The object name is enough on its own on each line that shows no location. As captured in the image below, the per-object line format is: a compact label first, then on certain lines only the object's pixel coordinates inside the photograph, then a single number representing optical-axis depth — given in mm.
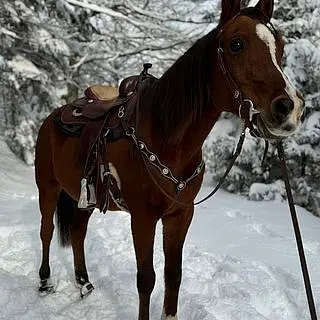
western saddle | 2775
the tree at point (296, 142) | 7867
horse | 1926
